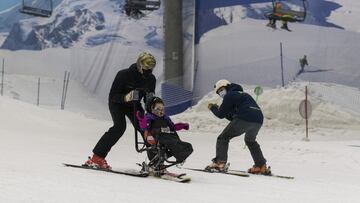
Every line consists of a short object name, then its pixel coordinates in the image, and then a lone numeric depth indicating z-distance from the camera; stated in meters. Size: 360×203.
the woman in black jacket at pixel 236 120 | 12.84
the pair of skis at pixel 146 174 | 10.60
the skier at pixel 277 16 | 33.53
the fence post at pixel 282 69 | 33.37
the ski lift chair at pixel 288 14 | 33.16
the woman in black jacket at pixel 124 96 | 11.33
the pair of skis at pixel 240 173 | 12.60
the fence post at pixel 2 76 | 35.11
